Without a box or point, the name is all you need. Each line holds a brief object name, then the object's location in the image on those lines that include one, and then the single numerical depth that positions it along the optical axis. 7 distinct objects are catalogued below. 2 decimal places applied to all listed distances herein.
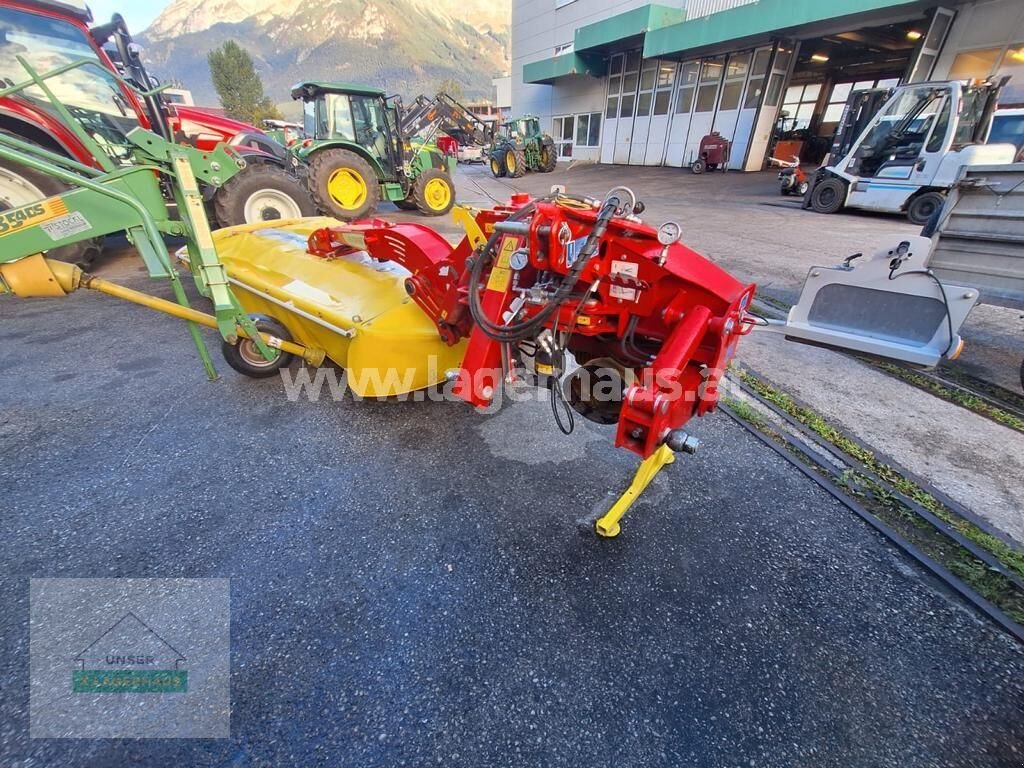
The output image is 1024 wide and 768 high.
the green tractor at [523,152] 17.95
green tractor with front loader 7.73
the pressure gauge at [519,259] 1.95
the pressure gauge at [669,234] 1.75
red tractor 4.73
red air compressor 15.88
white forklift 7.67
